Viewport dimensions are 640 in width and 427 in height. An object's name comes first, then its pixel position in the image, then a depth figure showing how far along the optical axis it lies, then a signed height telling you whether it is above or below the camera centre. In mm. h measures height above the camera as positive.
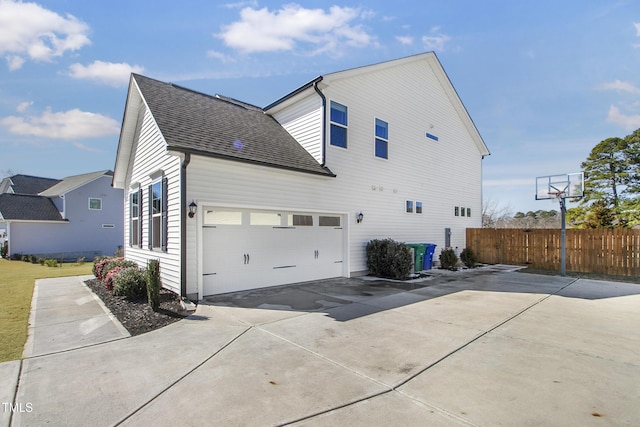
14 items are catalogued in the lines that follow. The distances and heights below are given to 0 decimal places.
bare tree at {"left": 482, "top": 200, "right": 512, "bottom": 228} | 32812 +820
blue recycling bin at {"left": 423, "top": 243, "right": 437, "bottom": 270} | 12438 -1462
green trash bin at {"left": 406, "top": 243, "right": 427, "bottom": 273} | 11695 -1277
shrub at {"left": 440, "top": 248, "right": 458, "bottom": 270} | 12914 -1663
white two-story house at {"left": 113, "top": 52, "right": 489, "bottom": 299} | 7395 +1420
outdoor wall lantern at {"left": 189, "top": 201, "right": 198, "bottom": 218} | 6952 +295
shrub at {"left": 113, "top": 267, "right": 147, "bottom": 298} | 7143 -1446
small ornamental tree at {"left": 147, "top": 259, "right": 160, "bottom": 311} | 6121 -1256
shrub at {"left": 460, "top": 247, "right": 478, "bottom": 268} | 14062 -1765
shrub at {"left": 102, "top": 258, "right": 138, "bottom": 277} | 9164 -1271
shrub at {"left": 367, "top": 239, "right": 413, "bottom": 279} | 10219 -1306
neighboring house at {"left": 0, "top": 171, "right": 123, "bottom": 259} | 21203 +287
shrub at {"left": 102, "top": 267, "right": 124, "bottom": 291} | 7930 -1428
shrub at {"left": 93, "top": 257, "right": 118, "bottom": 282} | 9855 -1480
